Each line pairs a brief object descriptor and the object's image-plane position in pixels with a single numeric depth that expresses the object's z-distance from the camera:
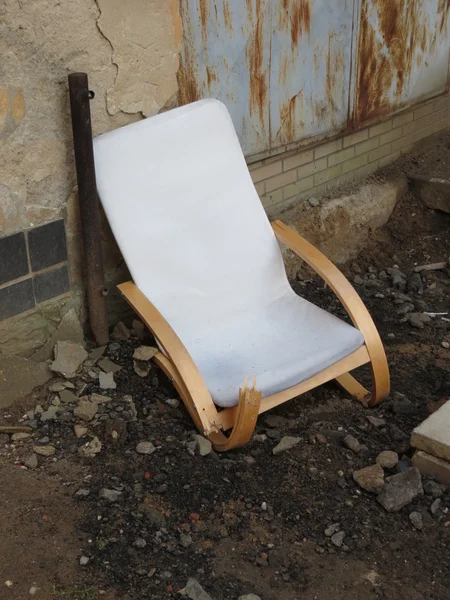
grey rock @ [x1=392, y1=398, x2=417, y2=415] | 3.31
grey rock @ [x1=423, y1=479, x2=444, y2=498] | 2.80
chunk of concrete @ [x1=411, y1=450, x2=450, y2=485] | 2.85
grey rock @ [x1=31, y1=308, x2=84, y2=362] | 3.31
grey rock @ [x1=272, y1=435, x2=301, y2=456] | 3.02
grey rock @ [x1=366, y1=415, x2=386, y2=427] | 3.23
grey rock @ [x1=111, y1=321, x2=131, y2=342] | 3.52
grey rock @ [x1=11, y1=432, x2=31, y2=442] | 2.98
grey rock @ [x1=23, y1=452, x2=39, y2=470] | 2.85
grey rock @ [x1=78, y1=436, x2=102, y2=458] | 2.93
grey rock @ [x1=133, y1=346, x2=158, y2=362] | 3.23
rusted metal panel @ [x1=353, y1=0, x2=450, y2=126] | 4.55
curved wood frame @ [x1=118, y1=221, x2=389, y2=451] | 2.86
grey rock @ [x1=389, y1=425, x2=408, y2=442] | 3.13
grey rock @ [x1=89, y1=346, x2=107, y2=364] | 3.38
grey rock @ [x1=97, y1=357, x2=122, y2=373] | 3.34
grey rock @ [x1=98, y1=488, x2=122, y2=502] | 2.71
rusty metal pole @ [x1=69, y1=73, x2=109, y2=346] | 2.99
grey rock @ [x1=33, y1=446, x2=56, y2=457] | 2.91
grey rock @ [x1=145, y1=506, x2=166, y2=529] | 2.62
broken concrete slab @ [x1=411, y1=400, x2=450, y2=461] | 2.84
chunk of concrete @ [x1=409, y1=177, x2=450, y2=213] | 5.01
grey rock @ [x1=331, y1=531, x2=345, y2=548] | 2.59
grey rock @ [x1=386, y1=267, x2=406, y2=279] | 4.55
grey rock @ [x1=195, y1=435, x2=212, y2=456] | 2.96
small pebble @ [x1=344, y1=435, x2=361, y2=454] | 3.05
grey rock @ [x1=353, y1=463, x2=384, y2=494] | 2.83
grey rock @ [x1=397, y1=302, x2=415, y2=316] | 4.18
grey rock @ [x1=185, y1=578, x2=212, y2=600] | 2.34
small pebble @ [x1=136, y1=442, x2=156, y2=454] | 2.94
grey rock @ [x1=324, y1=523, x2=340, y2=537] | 2.64
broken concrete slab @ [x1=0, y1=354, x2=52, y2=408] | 3.12
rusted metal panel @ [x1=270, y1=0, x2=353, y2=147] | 4.00
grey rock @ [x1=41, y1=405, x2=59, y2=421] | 3.09
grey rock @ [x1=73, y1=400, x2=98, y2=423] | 3.07
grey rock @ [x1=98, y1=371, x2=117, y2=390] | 3.26
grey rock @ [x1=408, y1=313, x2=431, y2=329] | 4.05
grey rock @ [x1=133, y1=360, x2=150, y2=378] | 3.32
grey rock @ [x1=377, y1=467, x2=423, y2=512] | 2.74
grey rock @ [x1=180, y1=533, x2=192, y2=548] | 2.55
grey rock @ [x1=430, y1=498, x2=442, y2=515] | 2.73
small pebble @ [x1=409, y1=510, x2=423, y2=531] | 2.68
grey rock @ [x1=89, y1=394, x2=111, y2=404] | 3.17
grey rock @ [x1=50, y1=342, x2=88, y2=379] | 3.24
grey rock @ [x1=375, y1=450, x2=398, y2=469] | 2.94
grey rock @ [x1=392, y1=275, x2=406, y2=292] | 4.45
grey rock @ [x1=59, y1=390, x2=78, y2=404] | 3.18
